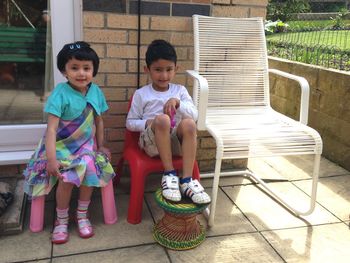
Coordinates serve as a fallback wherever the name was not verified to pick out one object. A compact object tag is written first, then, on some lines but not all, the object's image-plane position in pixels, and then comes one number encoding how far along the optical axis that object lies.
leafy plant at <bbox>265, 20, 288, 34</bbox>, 9.55
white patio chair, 2.19
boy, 2.05
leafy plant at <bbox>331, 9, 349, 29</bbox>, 9.94
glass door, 2.50
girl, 2.02
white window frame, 2.42
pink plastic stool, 2.12
